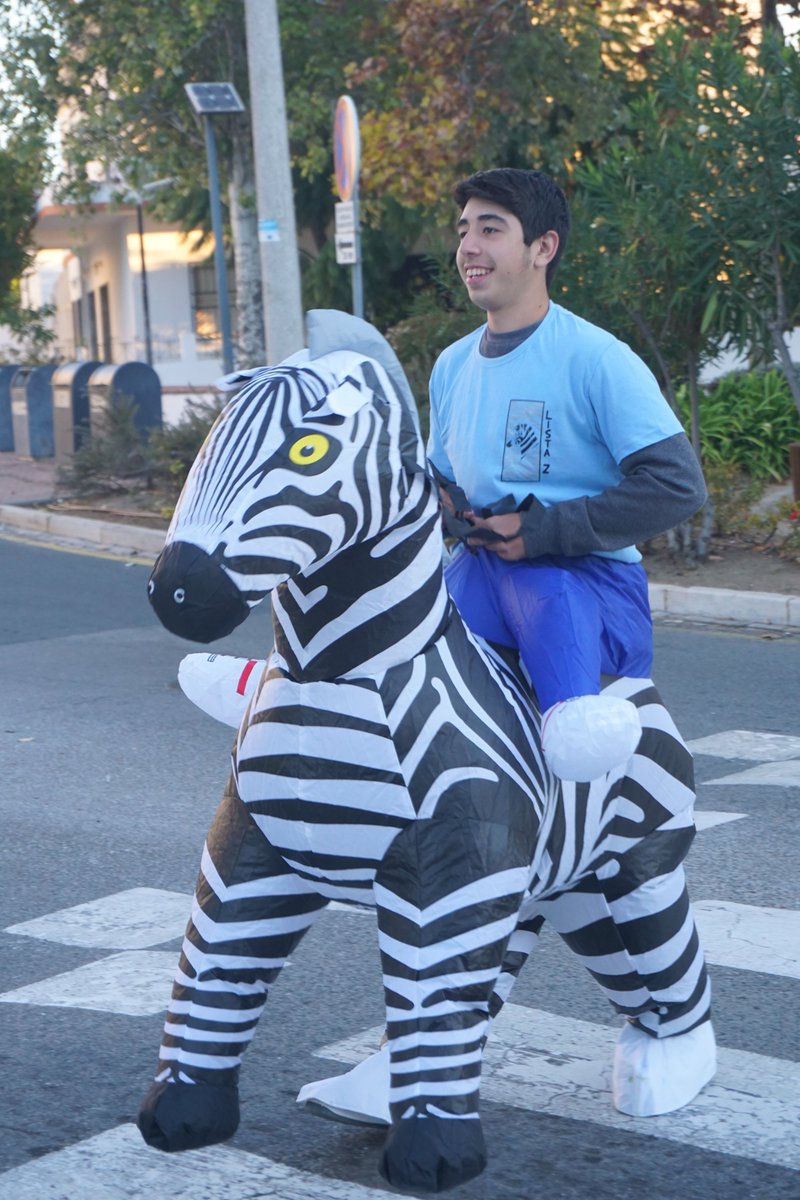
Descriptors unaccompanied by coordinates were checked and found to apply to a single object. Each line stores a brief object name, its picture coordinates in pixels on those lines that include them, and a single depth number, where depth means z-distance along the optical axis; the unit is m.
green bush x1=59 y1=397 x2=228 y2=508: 16.39
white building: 31.58
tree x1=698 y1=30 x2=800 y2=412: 10.86
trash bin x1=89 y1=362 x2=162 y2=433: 18.67
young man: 2.99
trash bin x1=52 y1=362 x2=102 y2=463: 19.56
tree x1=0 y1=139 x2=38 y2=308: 32.53
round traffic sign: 12.07
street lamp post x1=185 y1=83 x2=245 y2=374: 14.75
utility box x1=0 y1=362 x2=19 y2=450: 23.89
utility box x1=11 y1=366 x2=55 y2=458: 21.64
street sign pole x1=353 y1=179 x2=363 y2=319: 11.82
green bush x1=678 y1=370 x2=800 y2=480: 15.97
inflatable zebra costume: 2.64
